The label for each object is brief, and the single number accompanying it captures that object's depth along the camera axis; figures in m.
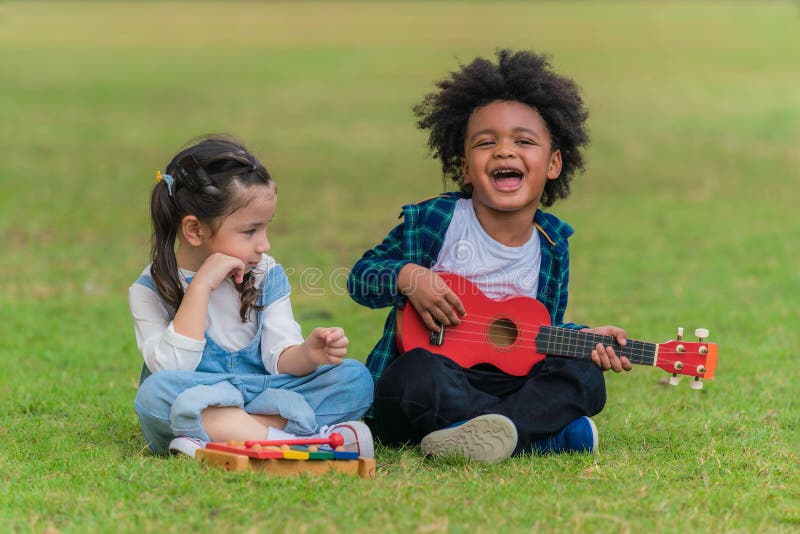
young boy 9.12
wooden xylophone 8.01
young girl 8.76
